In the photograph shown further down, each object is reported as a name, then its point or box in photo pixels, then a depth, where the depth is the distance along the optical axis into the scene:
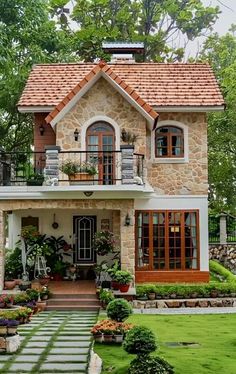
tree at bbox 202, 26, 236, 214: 27.94
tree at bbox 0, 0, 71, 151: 26.33
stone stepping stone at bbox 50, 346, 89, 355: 11.06
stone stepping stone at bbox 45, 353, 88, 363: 10.50
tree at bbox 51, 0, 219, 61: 32.66
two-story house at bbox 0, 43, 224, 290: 18.78
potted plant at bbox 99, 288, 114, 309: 17.02
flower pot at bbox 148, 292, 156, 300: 18.38
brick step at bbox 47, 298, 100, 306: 17.62
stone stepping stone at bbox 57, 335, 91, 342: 12.45
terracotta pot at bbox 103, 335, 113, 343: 12.12
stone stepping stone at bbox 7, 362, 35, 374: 9.84
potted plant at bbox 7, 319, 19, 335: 11.37
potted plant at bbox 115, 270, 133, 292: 18.02
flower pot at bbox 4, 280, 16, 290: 19.08
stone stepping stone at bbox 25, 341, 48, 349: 11.80
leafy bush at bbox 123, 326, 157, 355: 9.80
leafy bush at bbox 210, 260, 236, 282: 21.18
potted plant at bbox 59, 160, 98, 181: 18.55
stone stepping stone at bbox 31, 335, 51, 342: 12.54
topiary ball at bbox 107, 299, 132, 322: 12.78
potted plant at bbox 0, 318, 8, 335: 11.30
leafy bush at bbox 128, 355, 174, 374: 8.77
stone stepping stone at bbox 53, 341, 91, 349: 11.70
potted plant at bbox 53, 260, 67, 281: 20.97
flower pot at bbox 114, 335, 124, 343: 12.13
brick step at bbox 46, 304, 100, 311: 17.34
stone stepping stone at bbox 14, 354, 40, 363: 10.58
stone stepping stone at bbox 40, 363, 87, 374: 9.76
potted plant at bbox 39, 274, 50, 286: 18.73
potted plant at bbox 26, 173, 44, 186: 18.92
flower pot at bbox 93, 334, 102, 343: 12.19
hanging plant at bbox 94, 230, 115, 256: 19.22
